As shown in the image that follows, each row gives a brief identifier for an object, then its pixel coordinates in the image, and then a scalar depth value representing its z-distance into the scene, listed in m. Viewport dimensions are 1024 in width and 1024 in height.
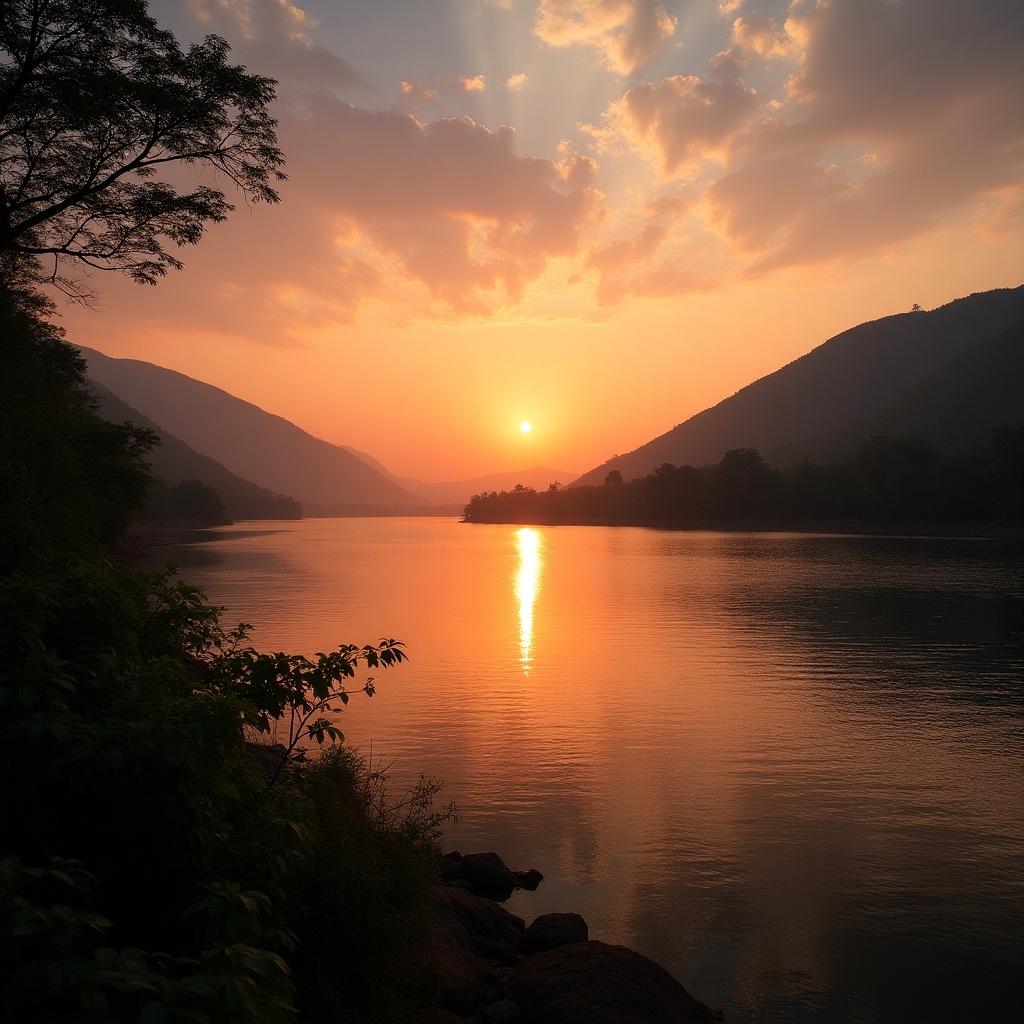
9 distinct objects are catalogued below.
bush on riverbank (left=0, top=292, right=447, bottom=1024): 5.07
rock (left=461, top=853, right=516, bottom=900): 14.97
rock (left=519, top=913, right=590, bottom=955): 12.59
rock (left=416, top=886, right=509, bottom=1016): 10.50
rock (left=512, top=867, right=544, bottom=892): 15.33
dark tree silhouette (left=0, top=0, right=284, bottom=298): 18.86
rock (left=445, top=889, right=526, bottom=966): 12.59
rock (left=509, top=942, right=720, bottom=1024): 10.04
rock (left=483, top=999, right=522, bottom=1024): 10.29
